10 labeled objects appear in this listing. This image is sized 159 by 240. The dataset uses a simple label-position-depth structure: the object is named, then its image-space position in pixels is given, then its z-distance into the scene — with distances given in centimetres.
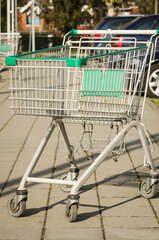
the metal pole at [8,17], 1995
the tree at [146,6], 6746
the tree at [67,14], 3900
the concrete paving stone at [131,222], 383
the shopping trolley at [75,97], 388
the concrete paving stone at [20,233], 361
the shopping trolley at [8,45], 1572
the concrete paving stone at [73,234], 360
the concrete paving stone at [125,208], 409
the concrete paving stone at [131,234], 361
